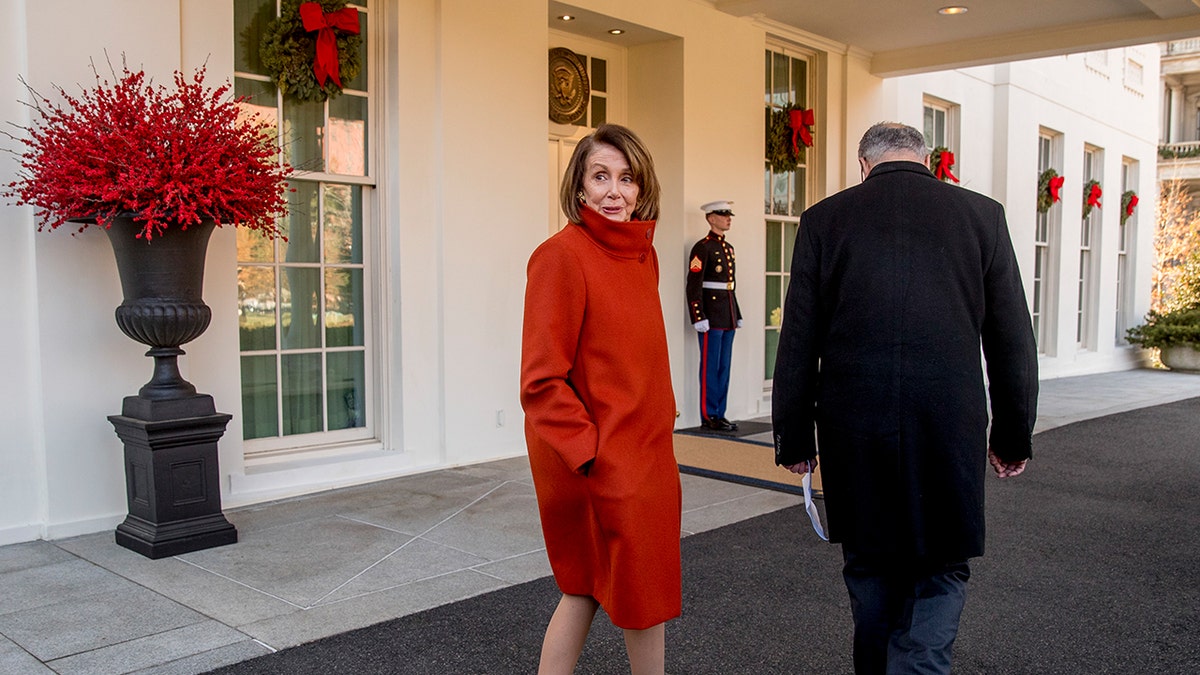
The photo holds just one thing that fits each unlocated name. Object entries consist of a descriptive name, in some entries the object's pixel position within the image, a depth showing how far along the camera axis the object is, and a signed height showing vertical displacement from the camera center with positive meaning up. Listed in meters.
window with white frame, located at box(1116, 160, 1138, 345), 16.47 +0.59
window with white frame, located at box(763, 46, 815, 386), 9.30 +0.92
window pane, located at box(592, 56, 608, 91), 8.12 +1.77
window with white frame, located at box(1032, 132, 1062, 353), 13.73 +0.33
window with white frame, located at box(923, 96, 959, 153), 11.63 +1.96
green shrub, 15.23 -0.72
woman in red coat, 2.13 -0.27
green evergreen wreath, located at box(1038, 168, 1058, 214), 13.35 +1.29
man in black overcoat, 2.30 -0.23
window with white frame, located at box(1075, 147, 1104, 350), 15.09 +0.13
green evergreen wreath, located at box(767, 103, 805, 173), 9.12 +1.41
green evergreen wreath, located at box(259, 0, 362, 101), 5.47 +1.33
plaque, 7.70 +1.60
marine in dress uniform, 7.89 -0.17
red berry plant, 4.11 +0.54
